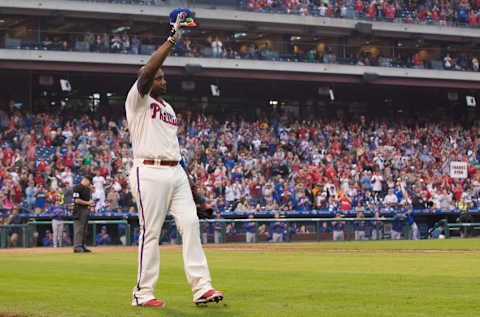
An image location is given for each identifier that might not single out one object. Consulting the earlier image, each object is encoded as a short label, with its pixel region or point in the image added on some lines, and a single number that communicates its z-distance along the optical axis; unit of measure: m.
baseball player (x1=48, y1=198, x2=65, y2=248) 26.42
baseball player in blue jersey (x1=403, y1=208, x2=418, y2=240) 31.12
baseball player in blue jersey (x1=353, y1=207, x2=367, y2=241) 29.62
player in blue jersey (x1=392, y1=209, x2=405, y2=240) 30.58
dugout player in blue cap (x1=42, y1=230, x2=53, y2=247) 26.64
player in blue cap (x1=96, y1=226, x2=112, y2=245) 27.33
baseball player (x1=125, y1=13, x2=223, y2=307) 8.09
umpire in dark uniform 21.34
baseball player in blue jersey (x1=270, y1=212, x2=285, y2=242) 28.95
